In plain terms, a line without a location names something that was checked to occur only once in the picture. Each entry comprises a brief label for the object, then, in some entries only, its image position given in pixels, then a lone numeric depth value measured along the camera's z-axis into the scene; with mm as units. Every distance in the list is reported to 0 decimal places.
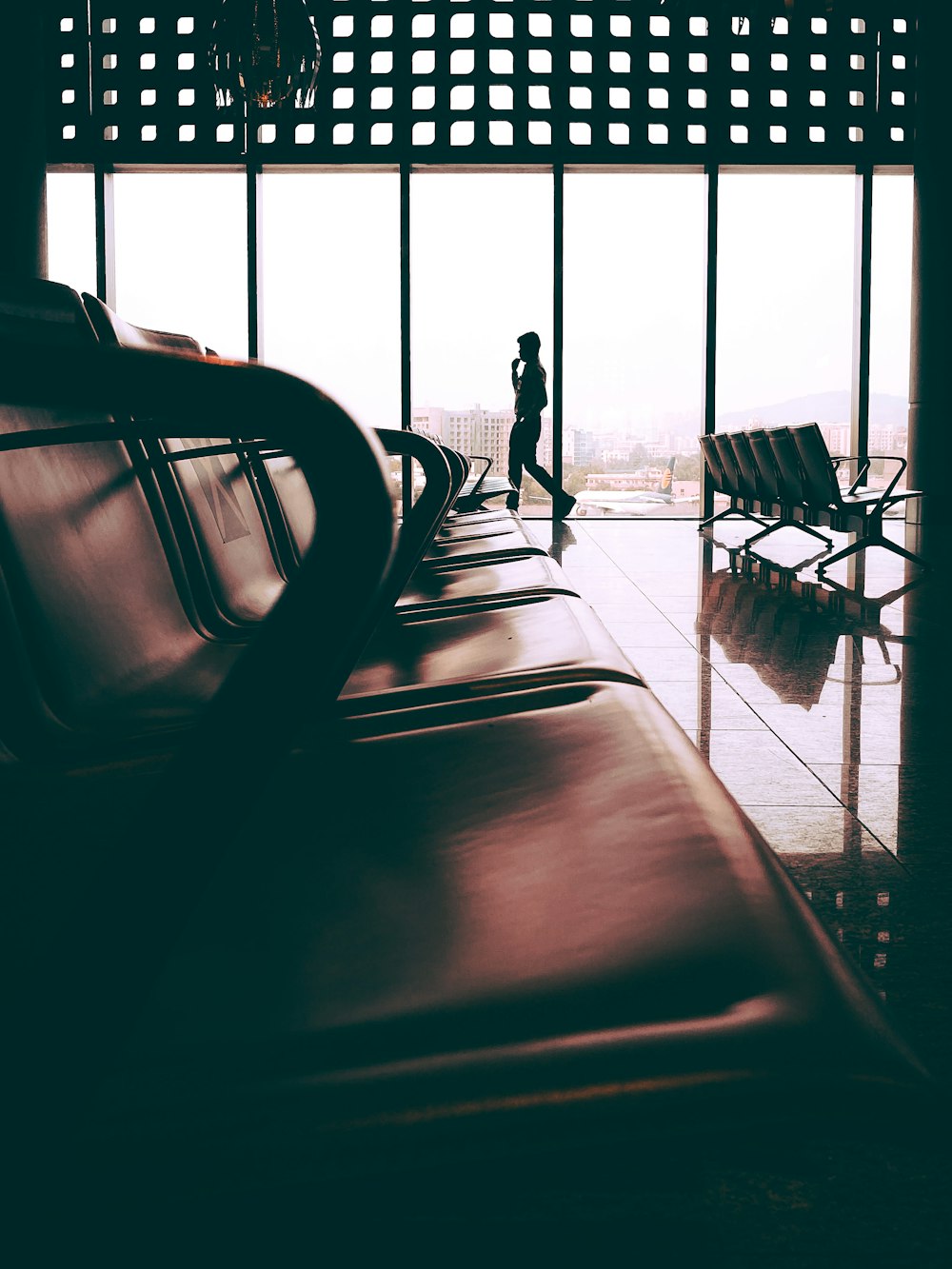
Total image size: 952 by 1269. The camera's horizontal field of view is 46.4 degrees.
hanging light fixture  4039
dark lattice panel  8773
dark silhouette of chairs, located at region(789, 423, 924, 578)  5590
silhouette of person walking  8305
